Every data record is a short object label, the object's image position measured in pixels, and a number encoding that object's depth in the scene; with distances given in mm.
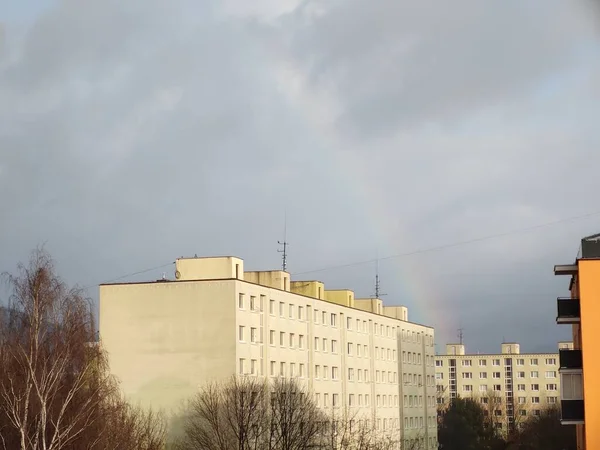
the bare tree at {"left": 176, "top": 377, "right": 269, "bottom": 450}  69500
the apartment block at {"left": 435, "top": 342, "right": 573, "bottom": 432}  190375
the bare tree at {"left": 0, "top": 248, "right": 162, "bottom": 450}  44938
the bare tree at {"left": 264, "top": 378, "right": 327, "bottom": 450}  72438
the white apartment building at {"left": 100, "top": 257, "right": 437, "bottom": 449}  75438
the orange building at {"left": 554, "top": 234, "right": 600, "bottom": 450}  48938
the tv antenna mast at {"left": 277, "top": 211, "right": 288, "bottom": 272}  97281
